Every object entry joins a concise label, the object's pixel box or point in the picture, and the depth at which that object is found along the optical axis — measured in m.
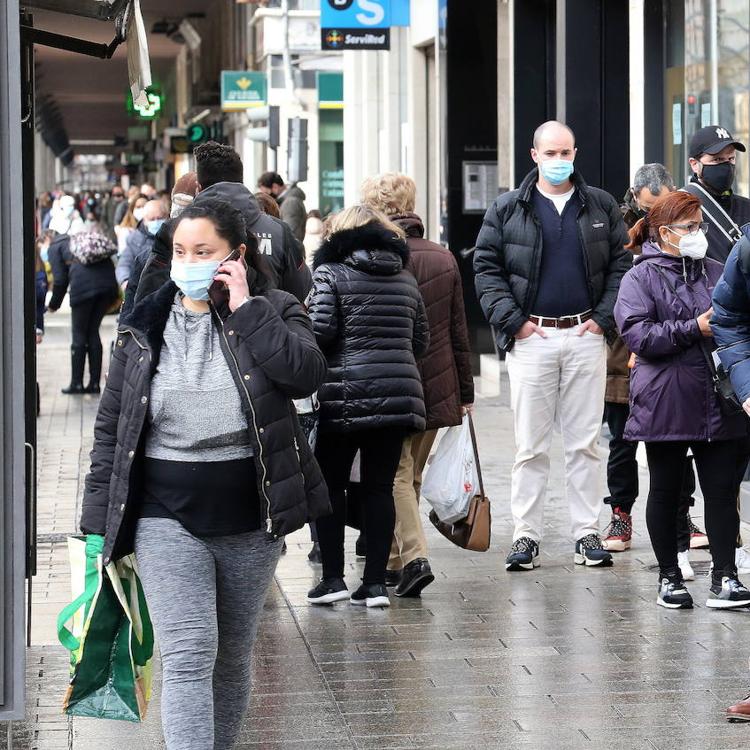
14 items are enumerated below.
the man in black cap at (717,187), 15.28
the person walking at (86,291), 33.31
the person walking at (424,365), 15.06
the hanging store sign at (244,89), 63.34
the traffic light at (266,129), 45.94
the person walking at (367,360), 14.02
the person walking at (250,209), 13.69
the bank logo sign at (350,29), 40.22
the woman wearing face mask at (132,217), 38.53
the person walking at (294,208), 28.52
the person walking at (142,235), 29.61
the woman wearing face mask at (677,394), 13.92
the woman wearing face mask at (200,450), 8.77
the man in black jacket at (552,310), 15.94
